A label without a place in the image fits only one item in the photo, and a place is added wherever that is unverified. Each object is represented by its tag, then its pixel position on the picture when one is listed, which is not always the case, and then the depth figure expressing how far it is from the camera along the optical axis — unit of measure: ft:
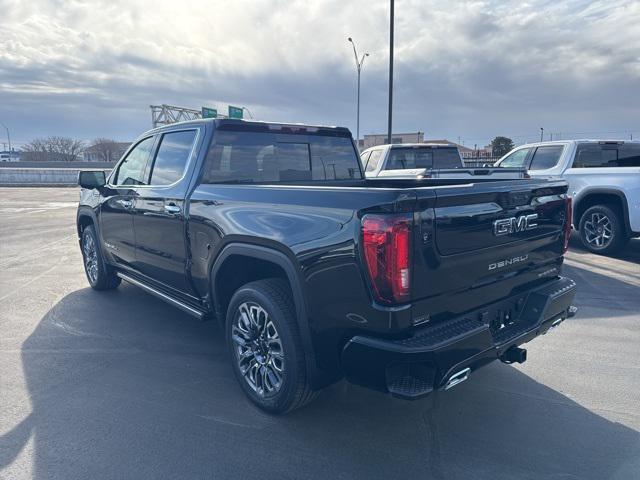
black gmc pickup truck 8.01
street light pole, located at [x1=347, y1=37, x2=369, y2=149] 104.82
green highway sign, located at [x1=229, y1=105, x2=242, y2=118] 114.52
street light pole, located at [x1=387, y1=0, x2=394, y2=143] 56.80
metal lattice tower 108.53
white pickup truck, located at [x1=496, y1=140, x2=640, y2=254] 25.90
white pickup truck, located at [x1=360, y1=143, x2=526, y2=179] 34.32
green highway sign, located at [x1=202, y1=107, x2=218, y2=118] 114.32
